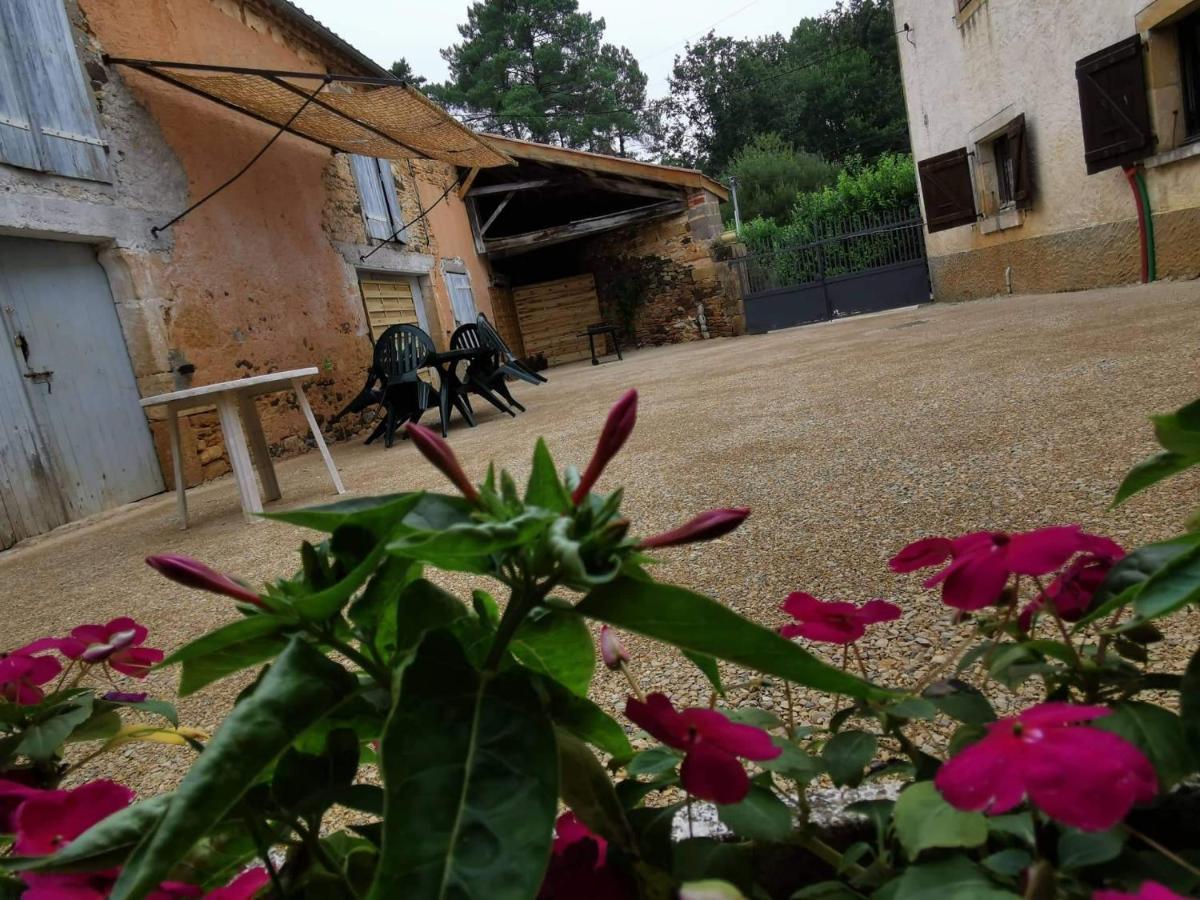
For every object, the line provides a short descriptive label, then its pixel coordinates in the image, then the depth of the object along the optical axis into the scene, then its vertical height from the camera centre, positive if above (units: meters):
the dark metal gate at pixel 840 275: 13.11 +0.11
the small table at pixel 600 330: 11.27 -0.05
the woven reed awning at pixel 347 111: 5.54 +2.16
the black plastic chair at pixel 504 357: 5.94 -0.09
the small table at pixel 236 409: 3.25 -0.04
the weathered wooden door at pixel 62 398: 4.38 +0.21
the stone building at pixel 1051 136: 6.15 +0.93
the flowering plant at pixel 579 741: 0.31 -0.19
